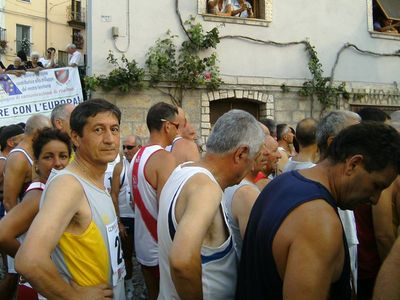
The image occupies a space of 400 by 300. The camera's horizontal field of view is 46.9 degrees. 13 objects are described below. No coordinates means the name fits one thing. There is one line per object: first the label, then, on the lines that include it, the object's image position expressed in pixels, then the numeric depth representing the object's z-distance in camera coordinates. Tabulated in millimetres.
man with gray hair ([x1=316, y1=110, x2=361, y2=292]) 2996
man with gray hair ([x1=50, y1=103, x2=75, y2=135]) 4539
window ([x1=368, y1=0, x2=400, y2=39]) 12664
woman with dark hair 2633
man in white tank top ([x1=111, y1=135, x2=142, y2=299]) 5320
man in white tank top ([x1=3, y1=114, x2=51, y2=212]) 3824
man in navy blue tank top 1656
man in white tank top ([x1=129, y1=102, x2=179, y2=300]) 3742
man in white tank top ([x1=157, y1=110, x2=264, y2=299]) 1917
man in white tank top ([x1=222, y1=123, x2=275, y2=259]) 2566
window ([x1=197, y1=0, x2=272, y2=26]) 10844
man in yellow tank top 1933
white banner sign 9133
